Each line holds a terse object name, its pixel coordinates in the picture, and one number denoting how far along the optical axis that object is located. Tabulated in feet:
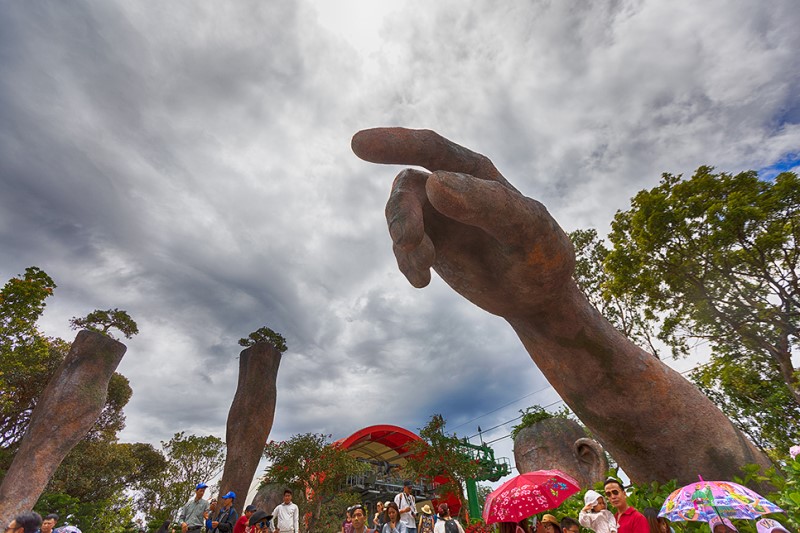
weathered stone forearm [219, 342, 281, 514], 38.68
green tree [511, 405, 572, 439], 34.79
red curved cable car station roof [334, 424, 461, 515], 72.26
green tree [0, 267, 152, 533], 38.37
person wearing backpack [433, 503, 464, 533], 20.59
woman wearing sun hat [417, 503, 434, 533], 21.35
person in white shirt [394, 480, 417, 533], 22.59
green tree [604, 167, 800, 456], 32.81
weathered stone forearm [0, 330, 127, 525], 30.89
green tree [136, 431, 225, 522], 79.29
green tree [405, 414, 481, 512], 51.60
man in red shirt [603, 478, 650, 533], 12.09
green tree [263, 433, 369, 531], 46.70
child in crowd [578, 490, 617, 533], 14.51
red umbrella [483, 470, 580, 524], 14.47
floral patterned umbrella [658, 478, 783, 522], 9.89
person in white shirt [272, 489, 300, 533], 22.20
